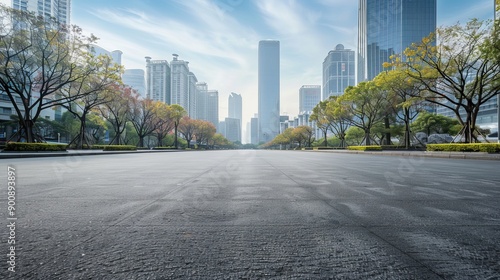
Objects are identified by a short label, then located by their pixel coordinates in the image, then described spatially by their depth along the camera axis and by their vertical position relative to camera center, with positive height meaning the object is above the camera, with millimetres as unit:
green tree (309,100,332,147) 46825 +4541
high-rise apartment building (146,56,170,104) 72688 +16963
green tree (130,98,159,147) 39062 +4671
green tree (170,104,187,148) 45938 +4950
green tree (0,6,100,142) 21188 +7890
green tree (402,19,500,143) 19538 +6387
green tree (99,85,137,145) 34469 +4727
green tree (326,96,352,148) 38406 +4270
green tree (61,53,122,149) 25048 +5971
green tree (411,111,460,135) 46375 +2941
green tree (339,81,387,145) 33800 +5293
